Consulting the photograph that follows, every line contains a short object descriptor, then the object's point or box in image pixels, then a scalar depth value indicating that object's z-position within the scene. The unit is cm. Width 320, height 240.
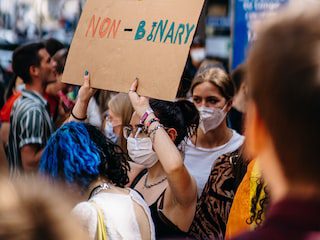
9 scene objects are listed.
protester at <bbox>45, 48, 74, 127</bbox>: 608
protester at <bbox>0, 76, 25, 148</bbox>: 595
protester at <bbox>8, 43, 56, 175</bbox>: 514
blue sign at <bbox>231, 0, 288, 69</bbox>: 604
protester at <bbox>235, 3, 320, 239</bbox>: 129
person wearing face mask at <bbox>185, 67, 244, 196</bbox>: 430
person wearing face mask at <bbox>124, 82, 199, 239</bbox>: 313
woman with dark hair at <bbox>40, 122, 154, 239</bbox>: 258
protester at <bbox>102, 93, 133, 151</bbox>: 417
